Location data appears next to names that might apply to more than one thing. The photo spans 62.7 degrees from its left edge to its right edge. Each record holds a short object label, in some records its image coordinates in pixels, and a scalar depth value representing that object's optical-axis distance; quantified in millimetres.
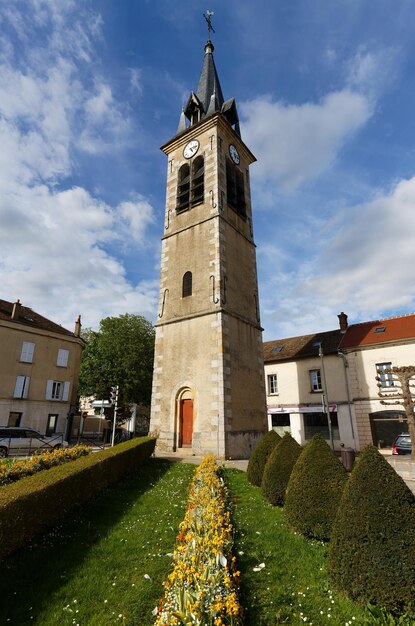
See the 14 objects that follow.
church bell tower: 15227
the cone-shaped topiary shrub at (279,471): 7652
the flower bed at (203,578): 3020
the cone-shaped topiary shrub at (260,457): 9703
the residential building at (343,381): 21609
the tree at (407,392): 9822
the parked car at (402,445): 18423
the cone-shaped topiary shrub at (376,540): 3650
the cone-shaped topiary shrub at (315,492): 5641
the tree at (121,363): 30172
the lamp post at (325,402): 18262
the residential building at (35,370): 24000
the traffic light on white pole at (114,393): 17812
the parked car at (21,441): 16727
